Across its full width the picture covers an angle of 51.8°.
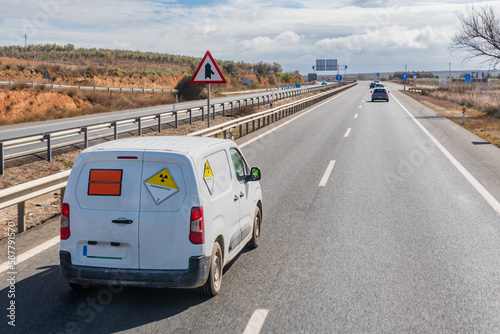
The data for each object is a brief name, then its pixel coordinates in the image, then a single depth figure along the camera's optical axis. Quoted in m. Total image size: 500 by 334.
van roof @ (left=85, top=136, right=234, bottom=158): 4.89
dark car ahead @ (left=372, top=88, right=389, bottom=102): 48.31
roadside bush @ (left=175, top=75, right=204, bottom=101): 54.91
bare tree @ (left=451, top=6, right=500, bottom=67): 32.38
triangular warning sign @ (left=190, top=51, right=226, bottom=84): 13.93
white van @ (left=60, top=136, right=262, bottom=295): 4.75
